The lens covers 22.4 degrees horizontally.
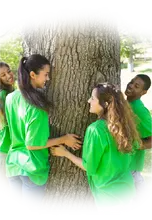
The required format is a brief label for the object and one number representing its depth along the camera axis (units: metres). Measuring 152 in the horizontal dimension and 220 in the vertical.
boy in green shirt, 2.68
